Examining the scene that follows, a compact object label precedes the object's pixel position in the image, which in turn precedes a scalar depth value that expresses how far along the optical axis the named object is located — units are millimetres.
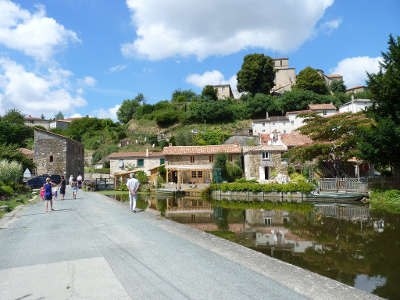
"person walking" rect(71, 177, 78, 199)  18425
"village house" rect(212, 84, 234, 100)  79562
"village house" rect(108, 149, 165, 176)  38562
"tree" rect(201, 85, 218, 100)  66062
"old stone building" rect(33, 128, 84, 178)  33750
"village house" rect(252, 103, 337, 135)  50531
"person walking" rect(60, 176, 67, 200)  18609
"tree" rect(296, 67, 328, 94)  62775
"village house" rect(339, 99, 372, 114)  48688
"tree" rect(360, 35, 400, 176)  18023
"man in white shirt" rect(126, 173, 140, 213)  12032
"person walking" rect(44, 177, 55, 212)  12305
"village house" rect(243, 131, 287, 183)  30484
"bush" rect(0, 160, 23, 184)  20375
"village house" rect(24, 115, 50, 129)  89356
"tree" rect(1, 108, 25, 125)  60991
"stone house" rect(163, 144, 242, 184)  32719
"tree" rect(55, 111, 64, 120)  109188
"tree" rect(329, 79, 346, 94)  67750
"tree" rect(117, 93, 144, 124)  80000
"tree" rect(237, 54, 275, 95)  63562
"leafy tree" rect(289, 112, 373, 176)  24438
